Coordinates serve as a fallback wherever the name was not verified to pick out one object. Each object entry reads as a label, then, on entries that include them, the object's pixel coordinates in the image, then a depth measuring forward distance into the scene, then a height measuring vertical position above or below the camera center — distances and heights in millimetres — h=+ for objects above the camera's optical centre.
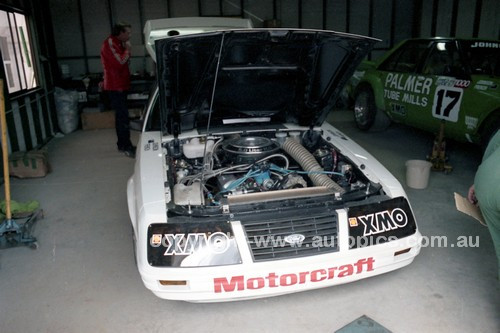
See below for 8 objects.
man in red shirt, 5039 -288
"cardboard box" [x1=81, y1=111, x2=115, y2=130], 7156 -1141
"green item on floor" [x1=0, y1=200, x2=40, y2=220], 3369 -1244
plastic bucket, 3949 -1242
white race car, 2064 -806
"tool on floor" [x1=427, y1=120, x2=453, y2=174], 4445 -1236
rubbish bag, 6793 -870
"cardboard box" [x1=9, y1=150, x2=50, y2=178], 4555 -1183
